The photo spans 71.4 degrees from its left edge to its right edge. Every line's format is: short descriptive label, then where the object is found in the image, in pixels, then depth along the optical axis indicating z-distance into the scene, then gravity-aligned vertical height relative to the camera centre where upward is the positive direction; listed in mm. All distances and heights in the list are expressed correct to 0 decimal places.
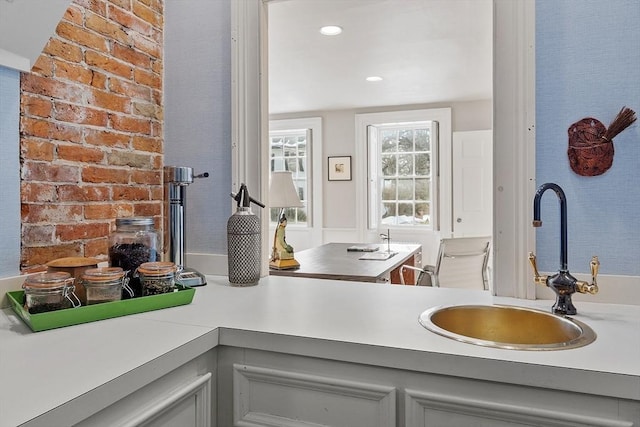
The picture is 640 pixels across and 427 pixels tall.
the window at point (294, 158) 6289 +708
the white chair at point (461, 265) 3719 -505
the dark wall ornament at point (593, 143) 1249 +179
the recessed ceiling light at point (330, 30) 3061 +1234
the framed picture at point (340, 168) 6039 +523
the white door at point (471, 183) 5398 +275
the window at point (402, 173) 5758 +436
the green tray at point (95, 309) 1003 -252
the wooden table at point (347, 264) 2684 -404
